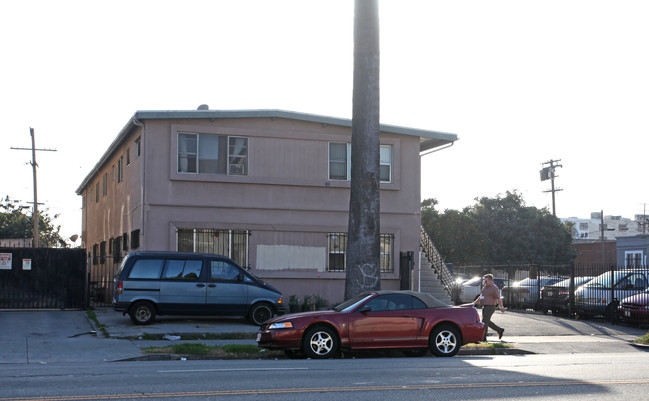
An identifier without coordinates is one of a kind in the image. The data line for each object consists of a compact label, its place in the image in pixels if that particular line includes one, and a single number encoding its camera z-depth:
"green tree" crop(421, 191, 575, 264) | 53.50
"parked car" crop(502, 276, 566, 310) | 27.89
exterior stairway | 26.33
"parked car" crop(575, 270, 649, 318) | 24.08
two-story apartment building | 22.95
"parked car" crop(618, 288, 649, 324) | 22.58
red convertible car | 14.12
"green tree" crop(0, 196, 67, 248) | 62.88
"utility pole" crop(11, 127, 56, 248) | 44.16
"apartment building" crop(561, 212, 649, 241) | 98.54
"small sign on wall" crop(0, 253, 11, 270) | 23.12
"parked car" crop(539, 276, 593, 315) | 26.06
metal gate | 23.20
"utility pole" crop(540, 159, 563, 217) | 59.27
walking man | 17.86
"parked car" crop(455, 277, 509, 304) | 32.28
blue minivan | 19.03
